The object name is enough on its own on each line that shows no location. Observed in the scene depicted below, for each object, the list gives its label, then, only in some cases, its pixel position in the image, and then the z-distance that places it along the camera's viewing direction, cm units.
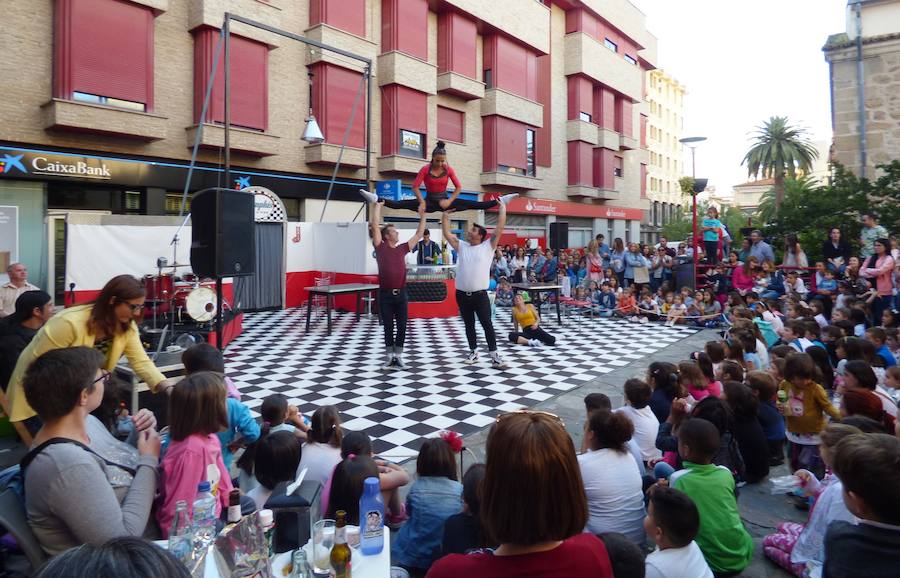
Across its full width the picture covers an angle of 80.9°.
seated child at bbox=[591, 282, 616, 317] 1262
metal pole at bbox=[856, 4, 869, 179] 1248
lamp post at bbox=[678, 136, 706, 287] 1255
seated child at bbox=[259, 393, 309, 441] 349
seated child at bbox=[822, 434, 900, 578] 169
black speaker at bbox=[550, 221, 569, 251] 1359
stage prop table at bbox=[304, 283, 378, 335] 1024
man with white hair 671
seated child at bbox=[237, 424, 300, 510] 279
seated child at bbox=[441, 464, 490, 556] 226
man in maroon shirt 698
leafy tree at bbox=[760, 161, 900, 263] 1054
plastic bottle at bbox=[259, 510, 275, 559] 184
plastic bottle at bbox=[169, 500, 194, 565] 183
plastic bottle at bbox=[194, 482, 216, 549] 194
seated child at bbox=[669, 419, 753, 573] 258
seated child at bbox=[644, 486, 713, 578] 214
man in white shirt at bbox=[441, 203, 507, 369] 688
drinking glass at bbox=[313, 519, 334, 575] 189
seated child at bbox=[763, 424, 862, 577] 242
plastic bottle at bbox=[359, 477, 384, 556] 199
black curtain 1257
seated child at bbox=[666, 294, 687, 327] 1109
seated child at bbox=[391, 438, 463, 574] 254
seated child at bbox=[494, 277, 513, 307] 1447
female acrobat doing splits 754
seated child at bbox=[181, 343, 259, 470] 335
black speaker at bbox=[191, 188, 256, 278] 519
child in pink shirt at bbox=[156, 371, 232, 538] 232
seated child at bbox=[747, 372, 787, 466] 398
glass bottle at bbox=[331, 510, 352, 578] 184
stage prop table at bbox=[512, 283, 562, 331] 1097
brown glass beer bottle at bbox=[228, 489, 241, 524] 204
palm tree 3950
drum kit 771
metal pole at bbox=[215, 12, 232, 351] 826
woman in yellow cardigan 309
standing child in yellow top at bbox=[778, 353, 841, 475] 377
